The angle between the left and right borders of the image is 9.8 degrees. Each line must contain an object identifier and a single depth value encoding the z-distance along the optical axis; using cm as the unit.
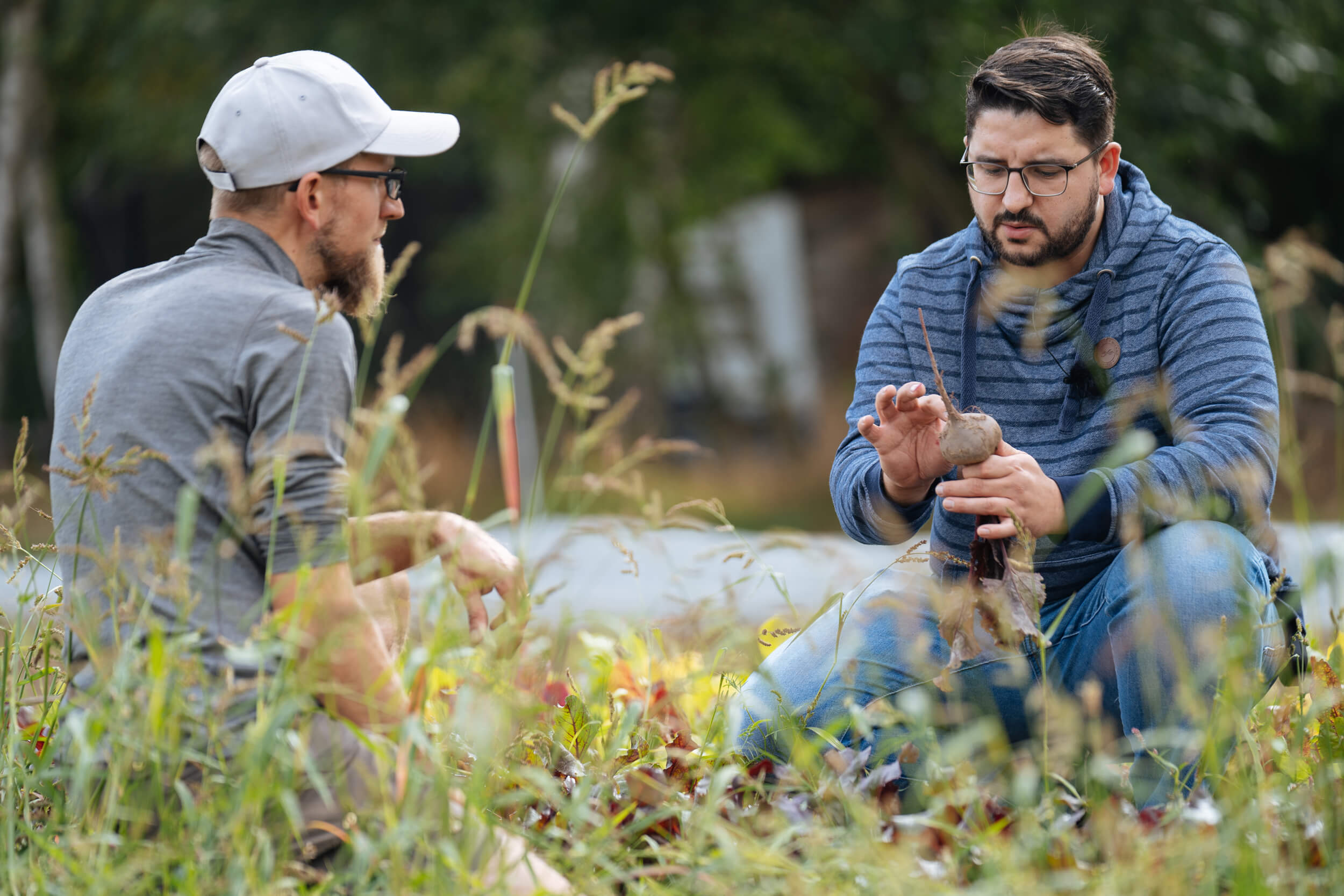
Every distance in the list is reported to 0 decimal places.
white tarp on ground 718
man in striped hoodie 741
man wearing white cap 718
